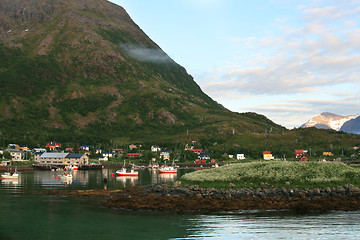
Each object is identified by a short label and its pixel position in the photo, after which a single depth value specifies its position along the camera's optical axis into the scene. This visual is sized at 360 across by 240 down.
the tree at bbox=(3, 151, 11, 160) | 196.75
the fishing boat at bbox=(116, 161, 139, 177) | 137.84
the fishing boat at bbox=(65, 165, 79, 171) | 180.75
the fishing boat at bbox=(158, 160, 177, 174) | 165.88
